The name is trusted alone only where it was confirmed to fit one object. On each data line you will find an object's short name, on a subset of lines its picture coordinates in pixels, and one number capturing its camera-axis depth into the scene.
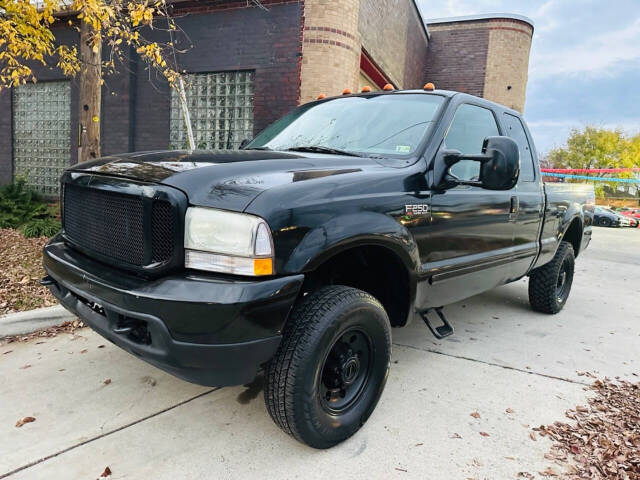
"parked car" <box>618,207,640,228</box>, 24.68
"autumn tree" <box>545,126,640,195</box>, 41.06
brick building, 8.34
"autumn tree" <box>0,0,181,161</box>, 4.38
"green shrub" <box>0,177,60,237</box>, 6.75
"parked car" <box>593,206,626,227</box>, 24.50
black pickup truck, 1.87
